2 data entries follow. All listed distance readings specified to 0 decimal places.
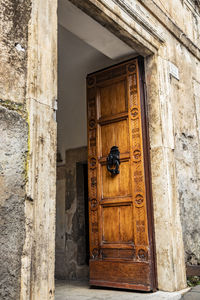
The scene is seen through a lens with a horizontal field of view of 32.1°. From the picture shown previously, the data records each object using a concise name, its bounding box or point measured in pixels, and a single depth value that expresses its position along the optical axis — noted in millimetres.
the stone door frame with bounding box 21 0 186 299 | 2334
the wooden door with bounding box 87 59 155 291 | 4031
